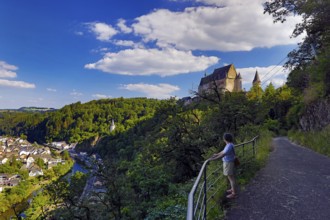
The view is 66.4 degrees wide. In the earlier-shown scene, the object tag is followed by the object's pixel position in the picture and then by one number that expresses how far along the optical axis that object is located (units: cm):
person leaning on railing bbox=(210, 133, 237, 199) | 521
